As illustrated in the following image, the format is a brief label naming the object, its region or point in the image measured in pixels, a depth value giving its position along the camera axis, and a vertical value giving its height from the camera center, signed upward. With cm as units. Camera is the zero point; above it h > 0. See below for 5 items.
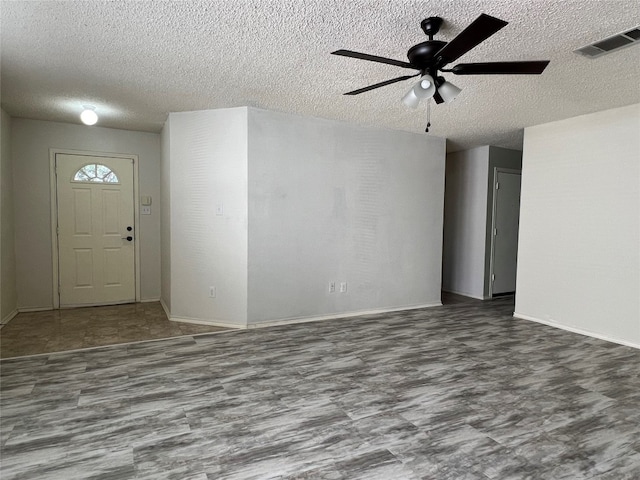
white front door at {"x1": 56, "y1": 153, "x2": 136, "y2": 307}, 512 -25
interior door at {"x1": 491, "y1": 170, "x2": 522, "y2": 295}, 627 -22
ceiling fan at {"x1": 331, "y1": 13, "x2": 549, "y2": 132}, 206 +93
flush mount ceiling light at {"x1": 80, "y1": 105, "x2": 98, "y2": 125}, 417 +108
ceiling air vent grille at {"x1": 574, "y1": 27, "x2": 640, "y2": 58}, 241 +119
